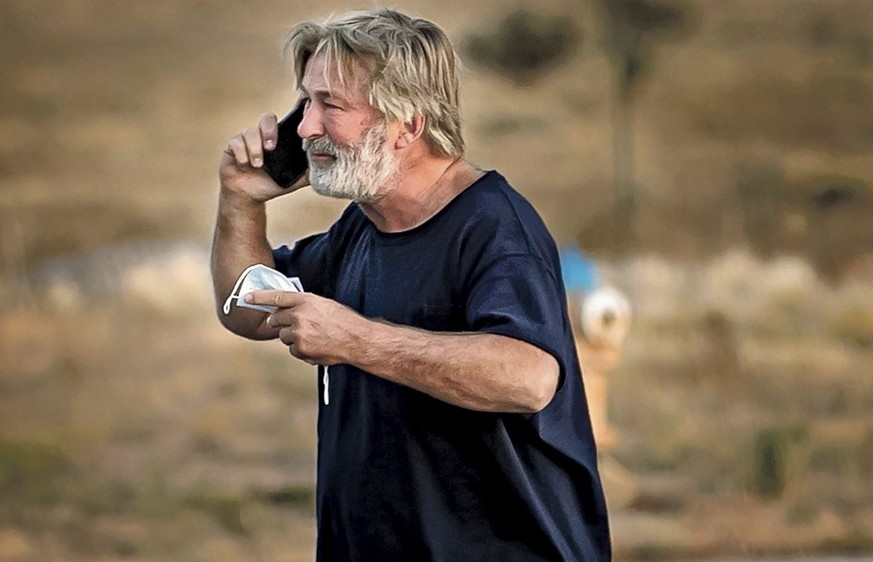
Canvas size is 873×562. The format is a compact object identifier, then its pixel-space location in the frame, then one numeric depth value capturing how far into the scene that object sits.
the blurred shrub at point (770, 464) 13.93
